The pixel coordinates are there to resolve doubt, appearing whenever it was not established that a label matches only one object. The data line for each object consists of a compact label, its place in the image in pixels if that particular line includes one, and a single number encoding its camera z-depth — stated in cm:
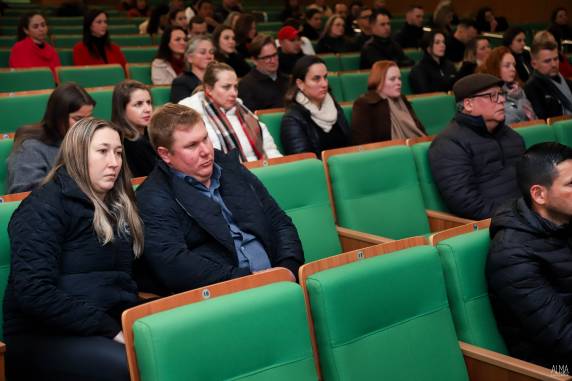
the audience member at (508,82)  405
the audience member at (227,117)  312
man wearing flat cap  292
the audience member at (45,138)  251
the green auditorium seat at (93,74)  423
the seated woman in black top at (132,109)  284
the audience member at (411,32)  675
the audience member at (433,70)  496
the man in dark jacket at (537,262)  184
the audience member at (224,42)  475
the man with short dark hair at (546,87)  437
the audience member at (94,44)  484
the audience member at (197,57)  396
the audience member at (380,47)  554
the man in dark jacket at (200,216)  201
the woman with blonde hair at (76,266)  176
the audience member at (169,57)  460
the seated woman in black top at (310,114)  339
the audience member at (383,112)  366
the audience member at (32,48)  454
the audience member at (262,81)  414
